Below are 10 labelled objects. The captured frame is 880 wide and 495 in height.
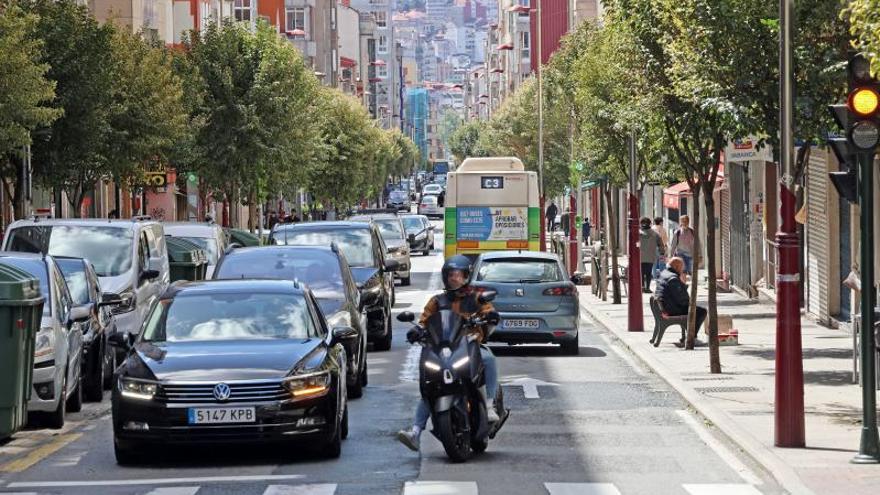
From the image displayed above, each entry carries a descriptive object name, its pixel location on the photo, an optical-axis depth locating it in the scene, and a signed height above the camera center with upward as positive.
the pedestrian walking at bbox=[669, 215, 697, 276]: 42.66 -1.58
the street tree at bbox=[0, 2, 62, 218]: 31.38 +1.61
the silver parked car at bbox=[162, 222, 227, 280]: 35.62 -1.05
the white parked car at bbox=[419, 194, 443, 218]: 130.64 -2.28
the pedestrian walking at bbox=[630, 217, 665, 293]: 44.62 -1.79
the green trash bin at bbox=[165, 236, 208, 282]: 31.52 -1.37
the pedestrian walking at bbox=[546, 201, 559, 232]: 88.00 -1.86
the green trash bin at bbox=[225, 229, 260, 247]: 42.12 -1.33
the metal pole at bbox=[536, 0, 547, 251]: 72.43 +1.46
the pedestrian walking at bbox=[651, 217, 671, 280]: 46.44 -1.68
